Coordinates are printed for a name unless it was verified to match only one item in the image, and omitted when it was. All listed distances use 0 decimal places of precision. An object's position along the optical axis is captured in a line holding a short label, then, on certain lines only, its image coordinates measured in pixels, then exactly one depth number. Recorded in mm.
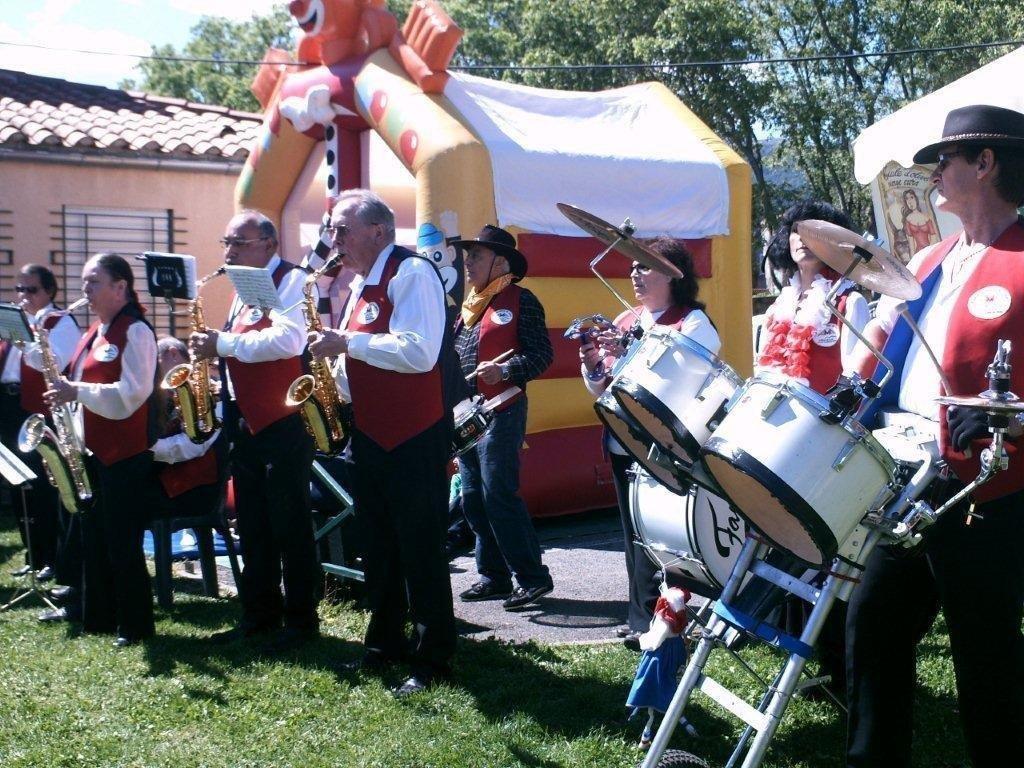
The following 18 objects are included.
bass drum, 3889
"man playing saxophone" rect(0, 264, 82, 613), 7164
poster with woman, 8344
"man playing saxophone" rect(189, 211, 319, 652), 5195
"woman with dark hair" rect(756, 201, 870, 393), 4598
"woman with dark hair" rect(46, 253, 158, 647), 5379
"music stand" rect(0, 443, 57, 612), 6125
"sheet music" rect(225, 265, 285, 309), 4926
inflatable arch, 7625
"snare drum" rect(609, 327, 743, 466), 3277
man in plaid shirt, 6168
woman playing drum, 4730
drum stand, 2965
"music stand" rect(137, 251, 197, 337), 5168
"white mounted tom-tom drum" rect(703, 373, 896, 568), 2795
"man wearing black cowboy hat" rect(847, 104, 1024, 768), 3057
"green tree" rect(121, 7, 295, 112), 37000
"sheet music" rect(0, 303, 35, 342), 5848
